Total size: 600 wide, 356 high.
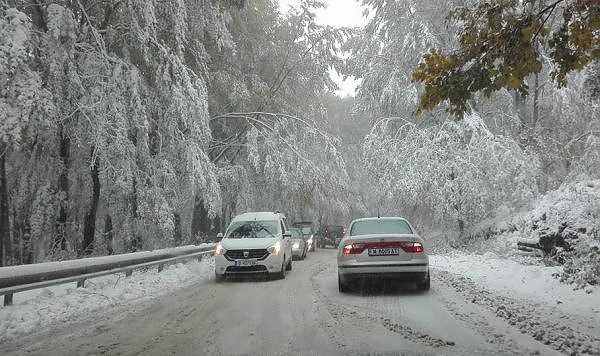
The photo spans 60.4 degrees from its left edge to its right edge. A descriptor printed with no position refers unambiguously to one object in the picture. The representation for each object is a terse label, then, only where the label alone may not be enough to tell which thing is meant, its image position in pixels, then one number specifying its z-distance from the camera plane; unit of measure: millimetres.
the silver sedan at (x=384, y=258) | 10086
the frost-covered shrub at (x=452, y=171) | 20922
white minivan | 13055
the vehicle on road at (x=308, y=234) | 25945
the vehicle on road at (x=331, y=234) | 37188
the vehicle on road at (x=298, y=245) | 21572
